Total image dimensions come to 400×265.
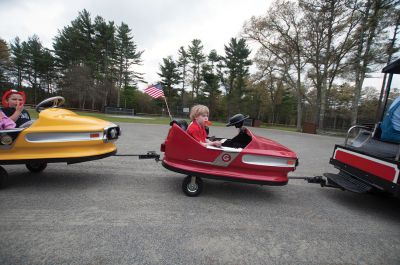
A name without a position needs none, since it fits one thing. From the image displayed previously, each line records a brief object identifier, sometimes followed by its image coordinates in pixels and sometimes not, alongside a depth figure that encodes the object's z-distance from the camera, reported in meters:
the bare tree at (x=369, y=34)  17.20
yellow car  2.98
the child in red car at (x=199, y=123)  3.34
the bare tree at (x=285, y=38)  22.25
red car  3.13
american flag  5.12
